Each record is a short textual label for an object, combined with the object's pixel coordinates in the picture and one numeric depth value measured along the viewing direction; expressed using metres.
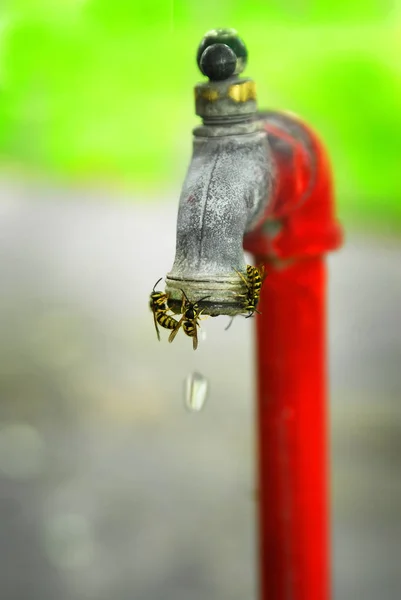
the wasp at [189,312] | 0.57
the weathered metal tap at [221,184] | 0.57
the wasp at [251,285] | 0.57
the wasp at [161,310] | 0.58
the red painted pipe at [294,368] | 0.63
